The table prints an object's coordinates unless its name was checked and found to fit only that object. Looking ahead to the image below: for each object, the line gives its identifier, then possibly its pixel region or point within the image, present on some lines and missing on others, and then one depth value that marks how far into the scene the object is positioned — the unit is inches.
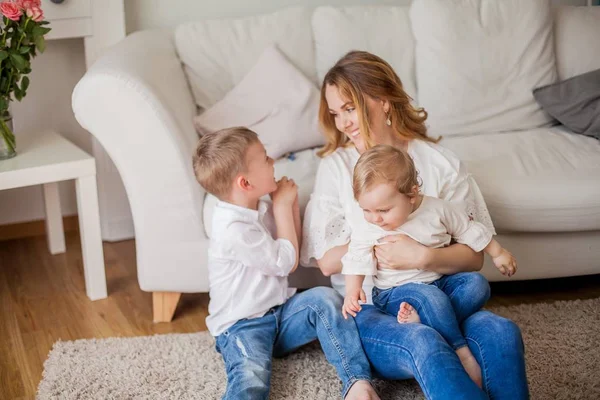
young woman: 70.8
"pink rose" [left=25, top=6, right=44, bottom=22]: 100.7
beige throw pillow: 107.4
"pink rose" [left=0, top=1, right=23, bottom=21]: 99.3
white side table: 101.3
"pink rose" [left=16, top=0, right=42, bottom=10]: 100.4
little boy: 82.7
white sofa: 93.4
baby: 73.5
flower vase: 104.9
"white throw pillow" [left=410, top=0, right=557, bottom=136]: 118.6
